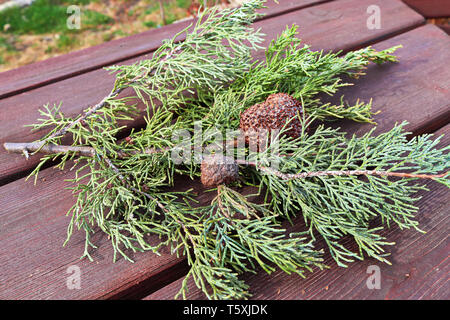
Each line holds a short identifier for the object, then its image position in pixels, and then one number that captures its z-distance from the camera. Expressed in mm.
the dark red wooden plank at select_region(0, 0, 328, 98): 481
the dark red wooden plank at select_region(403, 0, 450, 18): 607
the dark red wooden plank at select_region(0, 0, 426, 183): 417
